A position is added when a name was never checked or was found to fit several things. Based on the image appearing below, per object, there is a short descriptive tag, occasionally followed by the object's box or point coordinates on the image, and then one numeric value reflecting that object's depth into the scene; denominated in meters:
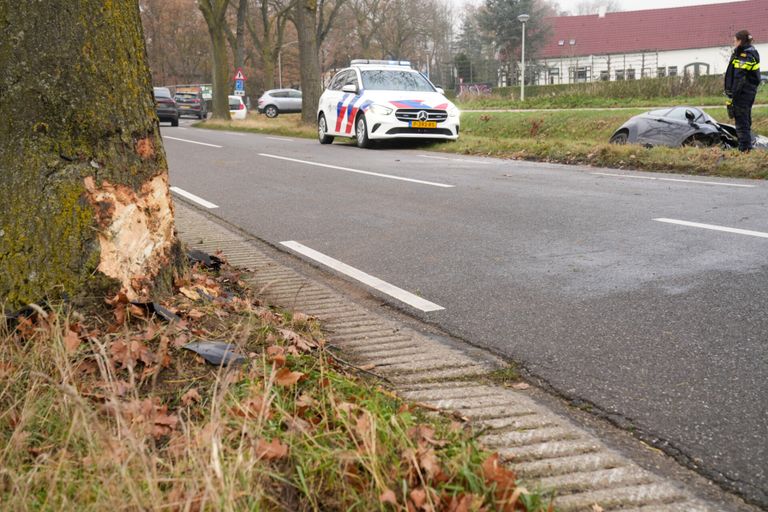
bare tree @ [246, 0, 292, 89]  51.88
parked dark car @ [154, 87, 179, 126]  36.72
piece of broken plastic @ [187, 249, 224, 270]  5.38
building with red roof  68.62
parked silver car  50.16
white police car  18.36
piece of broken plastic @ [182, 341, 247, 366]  3.19
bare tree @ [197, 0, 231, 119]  34.78
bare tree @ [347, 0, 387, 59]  61.09
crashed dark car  15.11
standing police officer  13.73
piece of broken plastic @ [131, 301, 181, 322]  3.59
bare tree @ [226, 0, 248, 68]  44.37
